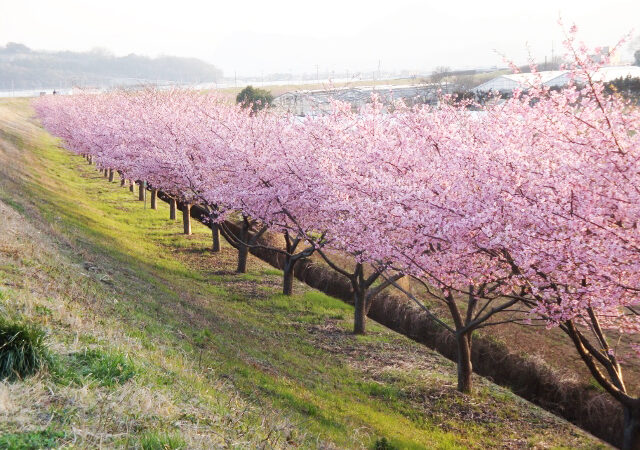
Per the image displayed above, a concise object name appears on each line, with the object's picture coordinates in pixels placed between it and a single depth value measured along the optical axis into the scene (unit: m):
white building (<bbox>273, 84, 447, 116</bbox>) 72.56
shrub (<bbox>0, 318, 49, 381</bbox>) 7.11
